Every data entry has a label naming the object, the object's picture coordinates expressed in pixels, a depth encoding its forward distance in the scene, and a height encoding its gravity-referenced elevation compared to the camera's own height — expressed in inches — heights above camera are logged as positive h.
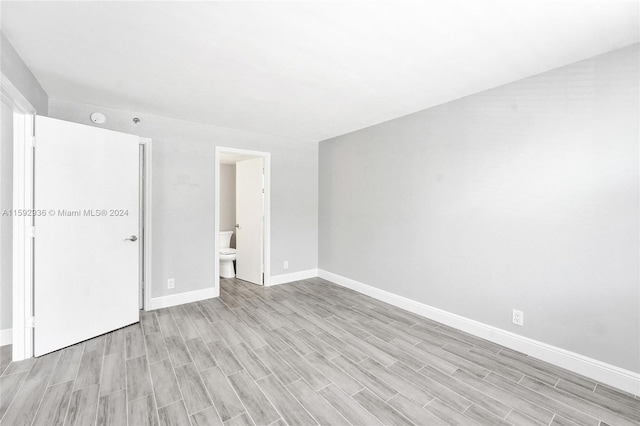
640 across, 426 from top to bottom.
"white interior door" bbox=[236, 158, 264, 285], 175.9 -3.6
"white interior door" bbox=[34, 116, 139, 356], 95.8 -7.4
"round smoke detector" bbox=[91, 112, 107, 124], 119.7 +41.3
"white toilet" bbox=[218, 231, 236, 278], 194.2 -34.5
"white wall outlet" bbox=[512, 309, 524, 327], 99.4 -37.4
